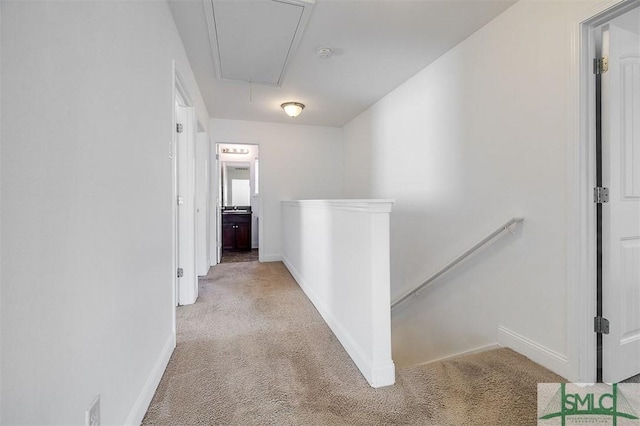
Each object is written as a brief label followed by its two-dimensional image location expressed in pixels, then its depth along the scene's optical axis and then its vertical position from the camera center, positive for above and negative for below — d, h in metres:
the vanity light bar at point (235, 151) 6.22 +1.34
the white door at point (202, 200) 3.59 +0.17
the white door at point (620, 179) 1.56 +0.17
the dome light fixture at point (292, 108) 3.77 +1.37
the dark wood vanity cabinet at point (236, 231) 5.91 -0.39
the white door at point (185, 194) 2.65 +0.17
